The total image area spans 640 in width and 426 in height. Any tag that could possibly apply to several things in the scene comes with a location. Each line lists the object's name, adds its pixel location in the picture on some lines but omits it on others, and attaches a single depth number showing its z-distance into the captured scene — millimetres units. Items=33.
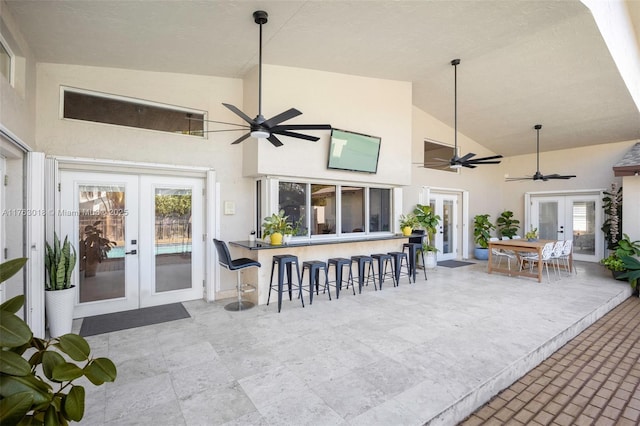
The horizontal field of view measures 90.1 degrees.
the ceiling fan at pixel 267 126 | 3465
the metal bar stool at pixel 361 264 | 5410
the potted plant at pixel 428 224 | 7551
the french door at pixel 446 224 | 8656
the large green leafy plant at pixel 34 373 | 1033
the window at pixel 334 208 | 5445
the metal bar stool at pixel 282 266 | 4434
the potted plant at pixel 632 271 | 5811
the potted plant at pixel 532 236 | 7129
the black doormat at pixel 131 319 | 3850
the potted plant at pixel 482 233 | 9094
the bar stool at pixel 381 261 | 5641
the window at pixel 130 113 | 4066
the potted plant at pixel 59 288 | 3516
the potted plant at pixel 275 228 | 4816
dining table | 6223
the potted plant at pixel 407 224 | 6555
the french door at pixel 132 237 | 4230
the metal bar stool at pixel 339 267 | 5117
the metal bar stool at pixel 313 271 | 4777
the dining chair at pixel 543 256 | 6213
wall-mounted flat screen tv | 5475
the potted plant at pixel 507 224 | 9852
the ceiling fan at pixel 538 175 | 7691
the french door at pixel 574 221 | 8797
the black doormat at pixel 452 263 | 8133
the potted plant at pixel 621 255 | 6285
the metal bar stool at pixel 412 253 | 6309
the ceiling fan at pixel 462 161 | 5930
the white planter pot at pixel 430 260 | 7699
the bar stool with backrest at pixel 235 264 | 4285
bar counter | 4793
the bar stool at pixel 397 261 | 5918
